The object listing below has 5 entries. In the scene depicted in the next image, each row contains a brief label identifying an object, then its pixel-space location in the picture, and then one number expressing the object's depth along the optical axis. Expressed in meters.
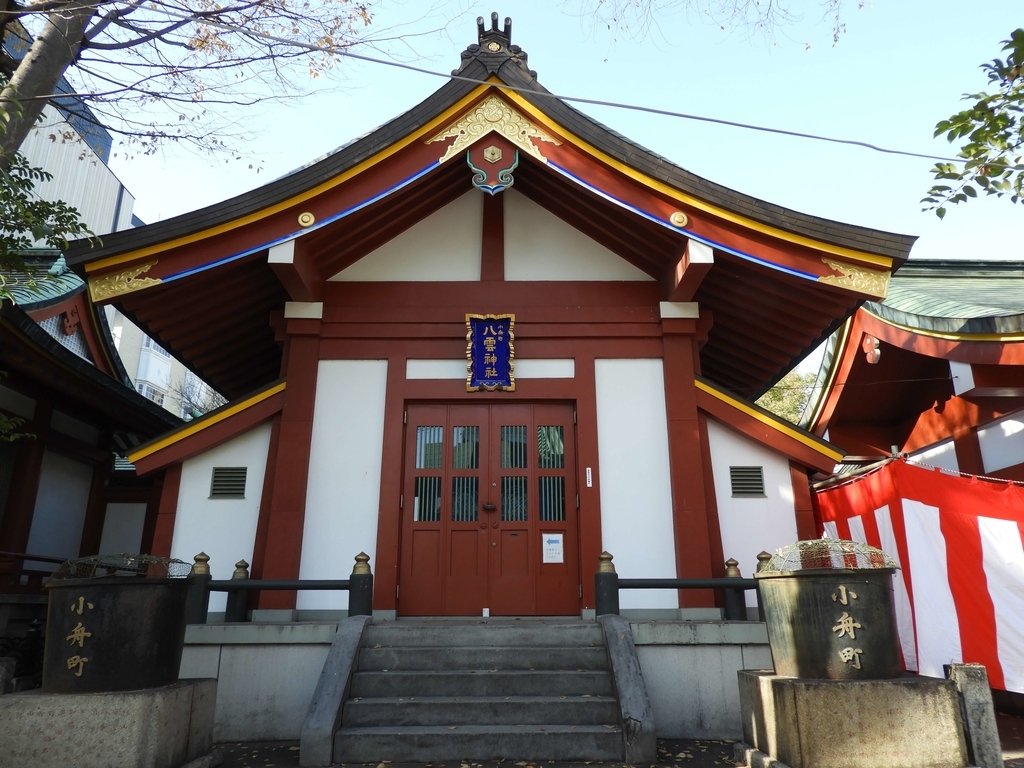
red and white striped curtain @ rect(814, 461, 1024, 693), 6.21
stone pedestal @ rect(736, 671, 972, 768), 4.48
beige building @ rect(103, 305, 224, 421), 30.38
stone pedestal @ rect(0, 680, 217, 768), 4.55
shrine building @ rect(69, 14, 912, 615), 7.77
